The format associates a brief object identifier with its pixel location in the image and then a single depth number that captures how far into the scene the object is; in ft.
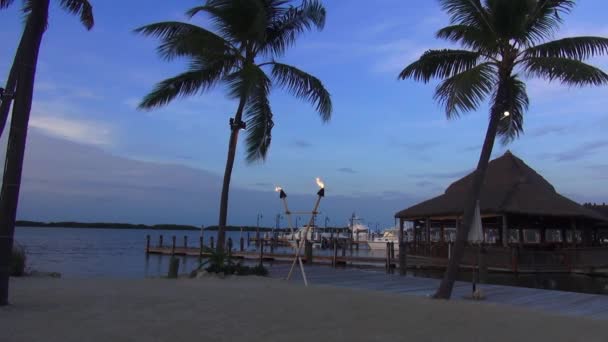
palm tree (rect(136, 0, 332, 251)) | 46.96
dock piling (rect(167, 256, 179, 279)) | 47.91
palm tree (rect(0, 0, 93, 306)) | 26.43
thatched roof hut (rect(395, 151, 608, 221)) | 92.12
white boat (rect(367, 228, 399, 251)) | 252.21
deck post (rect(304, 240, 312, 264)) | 88.58
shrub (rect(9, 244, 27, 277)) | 43.34
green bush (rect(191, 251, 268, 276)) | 47.85
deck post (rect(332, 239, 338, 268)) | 112.76
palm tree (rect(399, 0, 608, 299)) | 35.09
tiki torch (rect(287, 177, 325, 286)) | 43.27
